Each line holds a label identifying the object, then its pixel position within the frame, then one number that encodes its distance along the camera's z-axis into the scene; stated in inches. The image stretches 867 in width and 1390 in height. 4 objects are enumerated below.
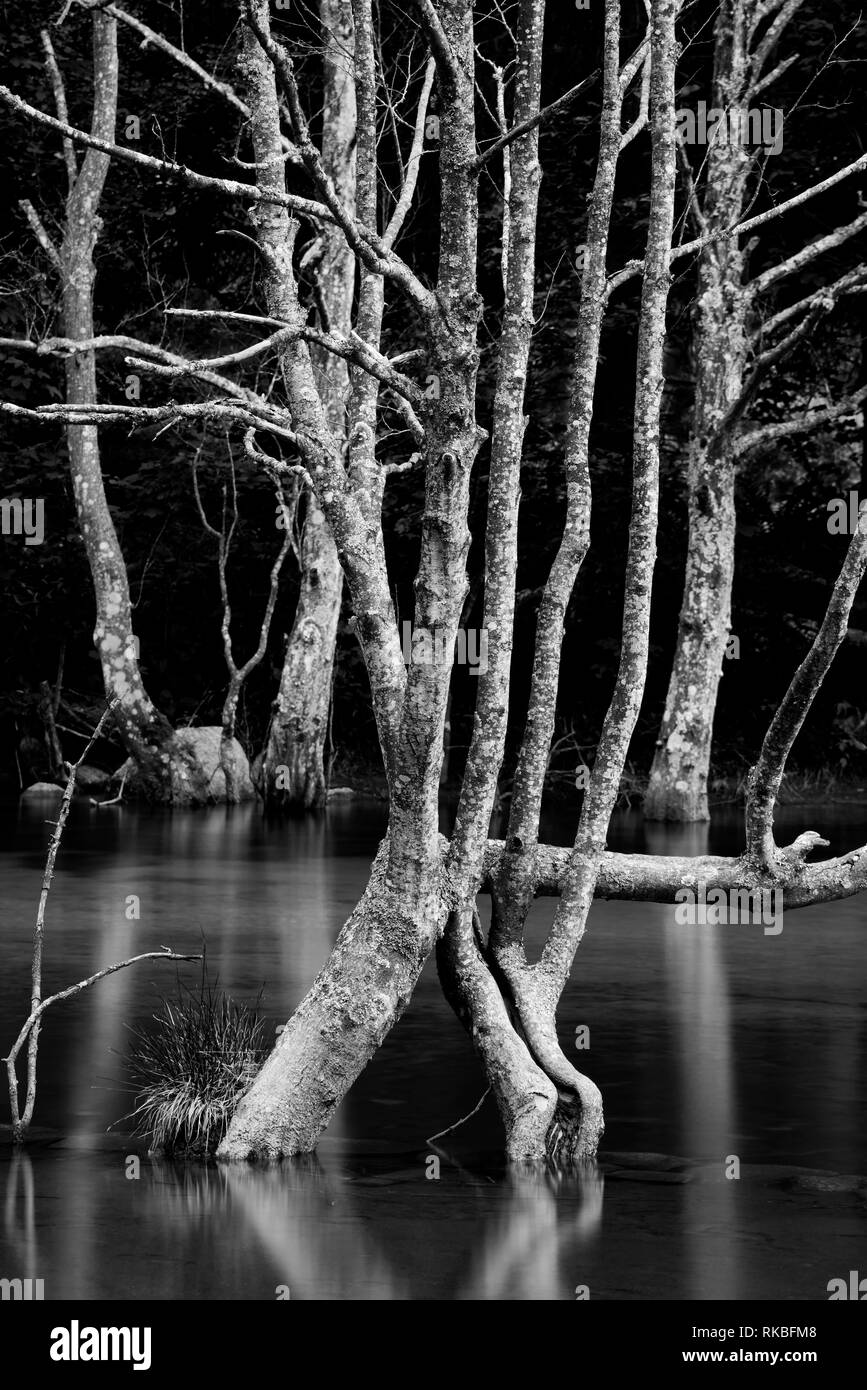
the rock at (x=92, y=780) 1135.2
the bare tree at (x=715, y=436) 904.9
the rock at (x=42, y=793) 1124.1
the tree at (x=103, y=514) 1016.2
